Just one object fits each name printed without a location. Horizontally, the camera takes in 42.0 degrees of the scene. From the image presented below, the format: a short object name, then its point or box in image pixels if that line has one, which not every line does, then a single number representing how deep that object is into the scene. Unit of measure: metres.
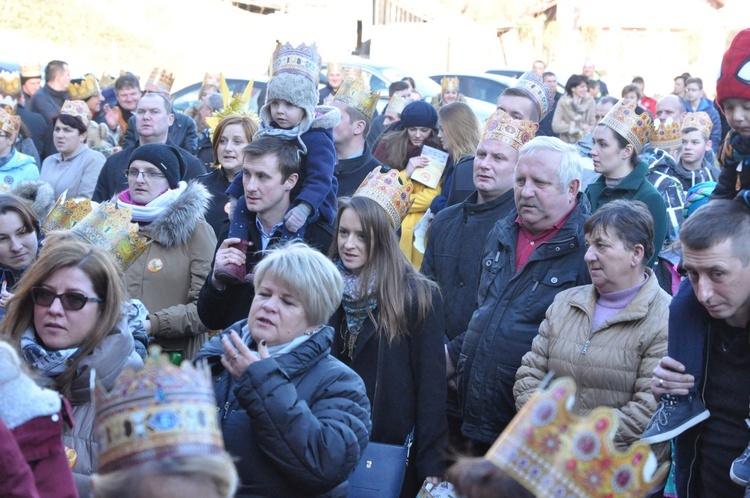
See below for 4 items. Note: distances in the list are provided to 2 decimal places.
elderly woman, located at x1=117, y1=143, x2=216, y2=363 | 5.74
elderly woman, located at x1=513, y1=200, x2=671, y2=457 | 4.33
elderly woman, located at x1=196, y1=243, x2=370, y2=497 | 3.36
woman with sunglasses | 3.82
